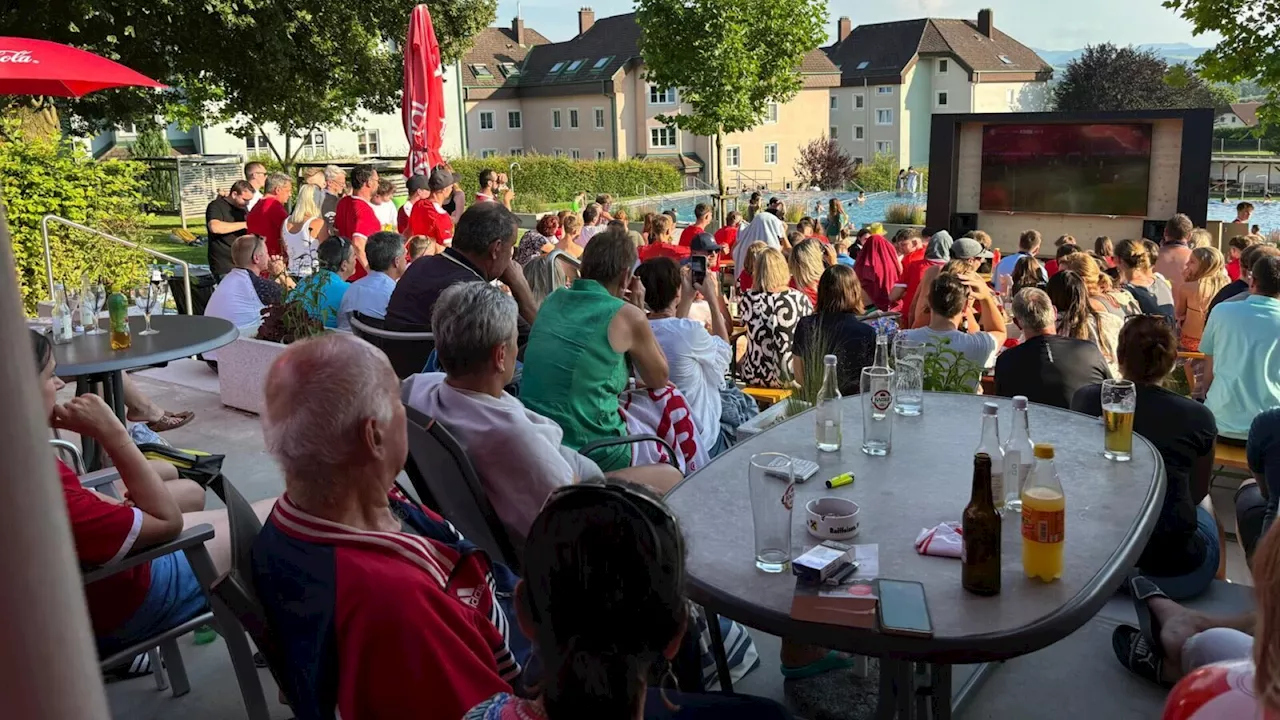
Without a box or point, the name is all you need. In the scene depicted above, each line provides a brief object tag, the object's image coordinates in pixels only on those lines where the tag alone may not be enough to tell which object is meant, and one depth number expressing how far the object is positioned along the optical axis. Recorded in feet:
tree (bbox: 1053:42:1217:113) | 179.42
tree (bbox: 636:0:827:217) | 92.12
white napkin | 7.67
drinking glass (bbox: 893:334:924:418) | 11.41
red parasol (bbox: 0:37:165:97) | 18.48
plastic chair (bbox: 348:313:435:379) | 16.30
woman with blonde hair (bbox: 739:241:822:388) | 18.71
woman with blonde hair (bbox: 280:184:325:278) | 27.53
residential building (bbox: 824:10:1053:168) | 193.98
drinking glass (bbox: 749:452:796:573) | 7.50
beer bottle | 7.02
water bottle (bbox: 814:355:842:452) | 10.11
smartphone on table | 6.51
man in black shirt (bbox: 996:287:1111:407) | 13.55
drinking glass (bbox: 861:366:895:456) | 10.05
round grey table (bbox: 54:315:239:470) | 13.07
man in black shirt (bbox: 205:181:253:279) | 28.69
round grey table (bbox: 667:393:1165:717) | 6.63
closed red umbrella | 31.24
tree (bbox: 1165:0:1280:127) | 45.09
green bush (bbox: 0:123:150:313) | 28.43
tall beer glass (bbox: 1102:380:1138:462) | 9.64
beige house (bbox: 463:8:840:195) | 171.83
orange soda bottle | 7.07
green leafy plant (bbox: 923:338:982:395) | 13.85
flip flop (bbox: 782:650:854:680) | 10.19
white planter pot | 20.08
